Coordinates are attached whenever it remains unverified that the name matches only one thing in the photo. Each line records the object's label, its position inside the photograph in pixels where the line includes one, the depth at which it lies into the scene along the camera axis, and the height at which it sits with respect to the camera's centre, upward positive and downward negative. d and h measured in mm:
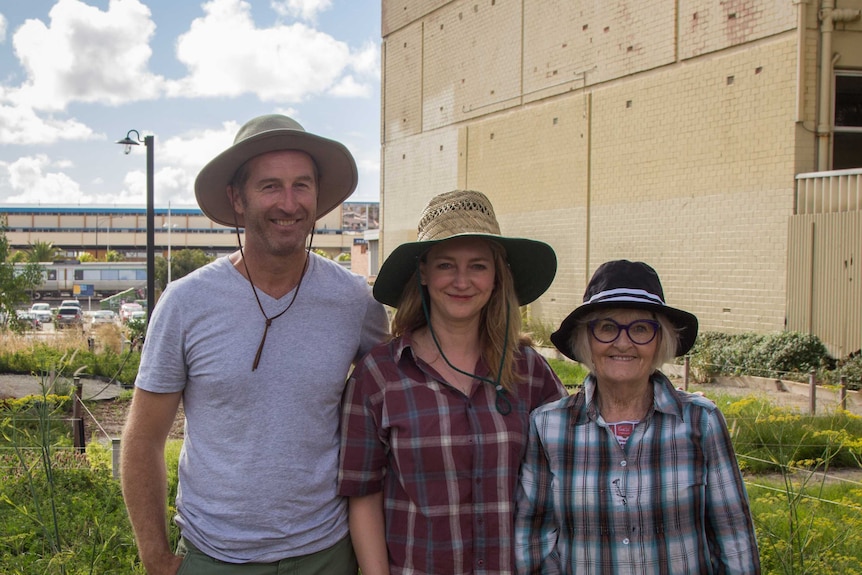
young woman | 2603 -475
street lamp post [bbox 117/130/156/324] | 17391 +1095
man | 2660 -463
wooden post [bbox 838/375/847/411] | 9721 -1547
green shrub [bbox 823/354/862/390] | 12914 -1690
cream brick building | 15797 +3765
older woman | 2441 -622
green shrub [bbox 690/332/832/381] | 14492 -1580
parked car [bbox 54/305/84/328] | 41078 -2330
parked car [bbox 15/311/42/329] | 25245 -1892
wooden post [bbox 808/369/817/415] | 9891 -1552
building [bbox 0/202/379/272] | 95625 +5071
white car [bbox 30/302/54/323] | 41844 -2582
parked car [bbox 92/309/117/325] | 38125 -2384
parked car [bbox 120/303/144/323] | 38794 -2225
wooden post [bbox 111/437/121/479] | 6098 -1507
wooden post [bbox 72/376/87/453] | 7739 -1721
